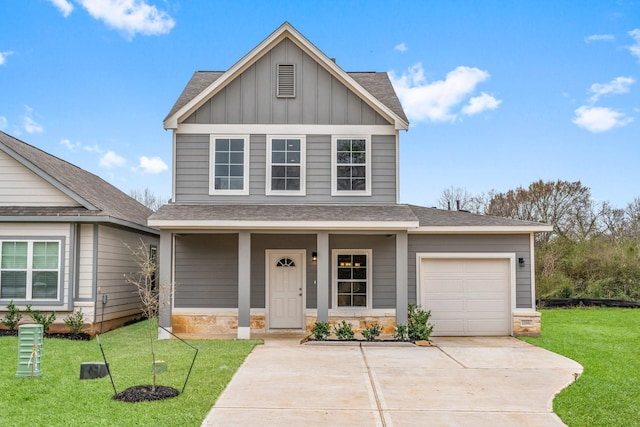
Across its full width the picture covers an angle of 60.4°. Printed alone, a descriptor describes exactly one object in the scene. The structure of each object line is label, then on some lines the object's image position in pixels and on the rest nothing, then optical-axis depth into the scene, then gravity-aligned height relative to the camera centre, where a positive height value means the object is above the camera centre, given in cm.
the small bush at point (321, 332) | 1148 -167
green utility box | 752 -139
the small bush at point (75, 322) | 1201 -156
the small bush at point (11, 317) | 1195 -144
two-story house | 1298 +69
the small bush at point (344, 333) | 1155 -170
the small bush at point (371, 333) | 1162 -172
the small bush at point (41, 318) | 1194 -145
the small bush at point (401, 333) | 1157 -170
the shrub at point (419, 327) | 1169 -160
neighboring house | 1221 +20
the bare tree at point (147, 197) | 4025 +394
